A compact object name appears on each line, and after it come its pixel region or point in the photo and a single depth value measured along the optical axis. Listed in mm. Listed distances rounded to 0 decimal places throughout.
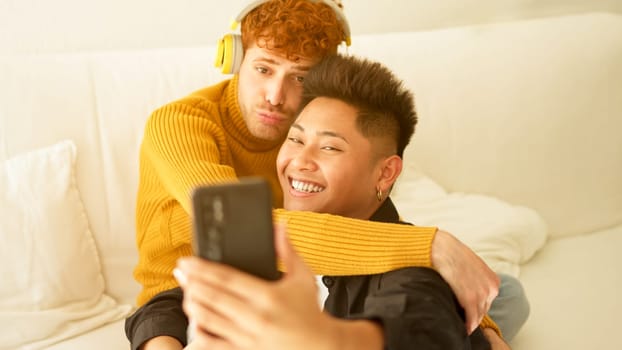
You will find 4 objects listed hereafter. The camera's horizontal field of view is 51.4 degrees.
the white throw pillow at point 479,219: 1733
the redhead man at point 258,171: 1047
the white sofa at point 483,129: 1611
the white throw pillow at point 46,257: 1455
